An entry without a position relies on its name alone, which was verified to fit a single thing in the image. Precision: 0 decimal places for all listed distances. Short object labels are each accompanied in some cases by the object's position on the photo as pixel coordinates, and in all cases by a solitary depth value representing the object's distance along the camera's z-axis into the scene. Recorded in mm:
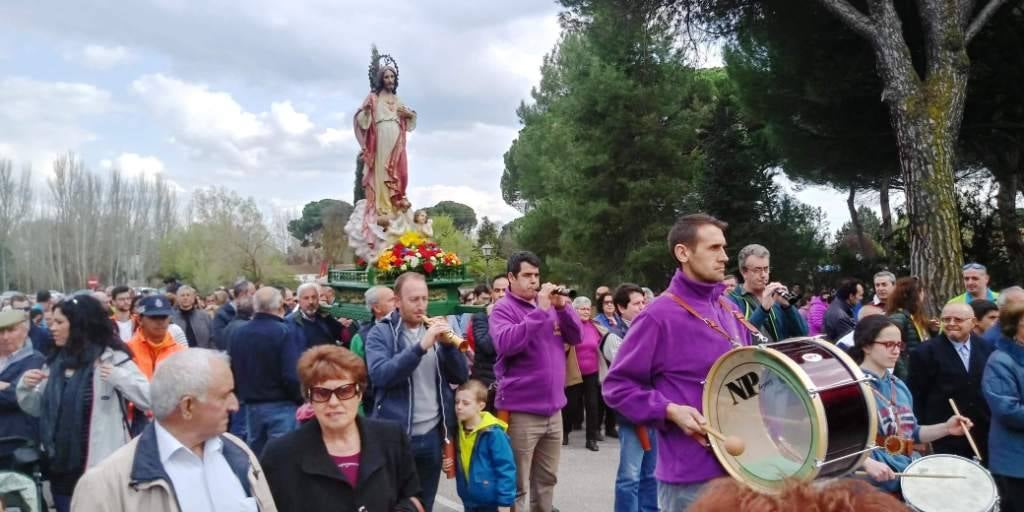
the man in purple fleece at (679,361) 3238
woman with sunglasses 2902
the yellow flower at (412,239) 12414
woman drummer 4023
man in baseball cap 5430
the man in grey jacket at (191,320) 9586
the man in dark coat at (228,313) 9398
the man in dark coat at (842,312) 7543
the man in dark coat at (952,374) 5480
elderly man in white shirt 2453
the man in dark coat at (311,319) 7551
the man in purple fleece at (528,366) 5273
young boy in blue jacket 4930
